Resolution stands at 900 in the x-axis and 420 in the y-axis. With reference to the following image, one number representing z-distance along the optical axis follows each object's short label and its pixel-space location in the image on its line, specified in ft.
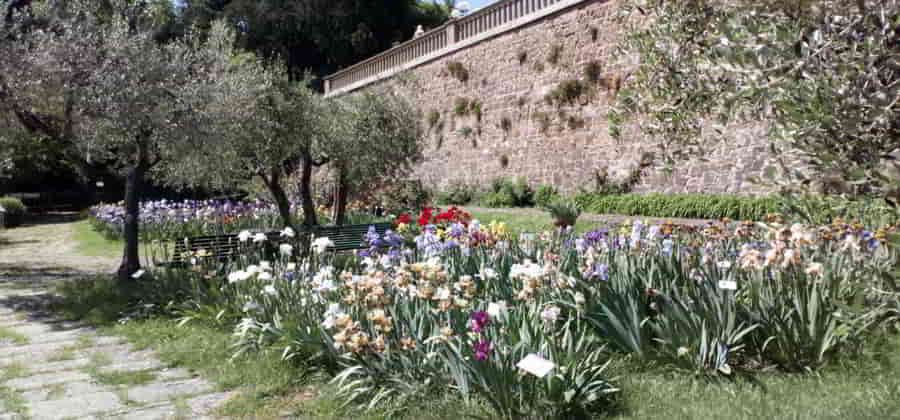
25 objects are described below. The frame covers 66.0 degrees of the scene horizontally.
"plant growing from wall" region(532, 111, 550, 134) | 49.38
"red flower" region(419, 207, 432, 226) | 23.89
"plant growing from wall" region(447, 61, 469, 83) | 58.29
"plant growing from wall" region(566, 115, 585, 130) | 46.35
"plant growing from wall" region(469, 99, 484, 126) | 57.11
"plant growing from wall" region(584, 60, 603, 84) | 44.60
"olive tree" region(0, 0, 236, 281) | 22.68
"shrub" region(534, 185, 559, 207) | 47.17
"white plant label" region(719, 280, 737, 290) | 11.18
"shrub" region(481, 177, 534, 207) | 50.26
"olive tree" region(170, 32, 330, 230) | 27.04
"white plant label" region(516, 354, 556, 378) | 8.67
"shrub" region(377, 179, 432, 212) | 45.83
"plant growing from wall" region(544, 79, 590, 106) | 46.14
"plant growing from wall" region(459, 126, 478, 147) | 58.18
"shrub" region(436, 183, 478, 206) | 55.88
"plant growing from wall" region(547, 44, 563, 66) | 47.60
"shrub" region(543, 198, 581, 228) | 31.42
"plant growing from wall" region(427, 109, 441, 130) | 62.95
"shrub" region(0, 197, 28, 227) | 61.36
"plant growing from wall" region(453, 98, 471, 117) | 58.75
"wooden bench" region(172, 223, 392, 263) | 23.13
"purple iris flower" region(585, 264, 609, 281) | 12.60
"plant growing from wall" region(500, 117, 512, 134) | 53.57
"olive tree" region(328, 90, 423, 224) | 34.24
